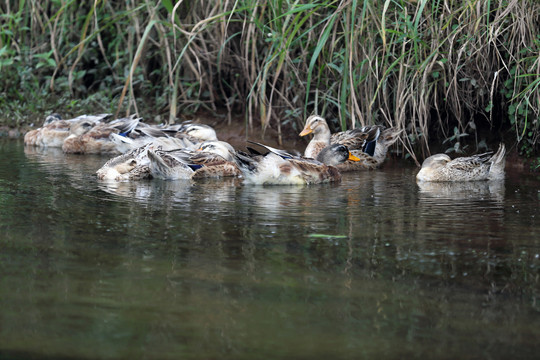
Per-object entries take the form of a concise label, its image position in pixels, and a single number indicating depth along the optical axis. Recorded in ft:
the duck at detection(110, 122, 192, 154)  67.26
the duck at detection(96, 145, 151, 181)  55.06
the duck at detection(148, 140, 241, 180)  55.67
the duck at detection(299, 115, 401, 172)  62.44
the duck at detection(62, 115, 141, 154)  72.33
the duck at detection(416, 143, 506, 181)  56.29
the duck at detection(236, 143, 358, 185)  53.72
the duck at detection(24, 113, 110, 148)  75.36
